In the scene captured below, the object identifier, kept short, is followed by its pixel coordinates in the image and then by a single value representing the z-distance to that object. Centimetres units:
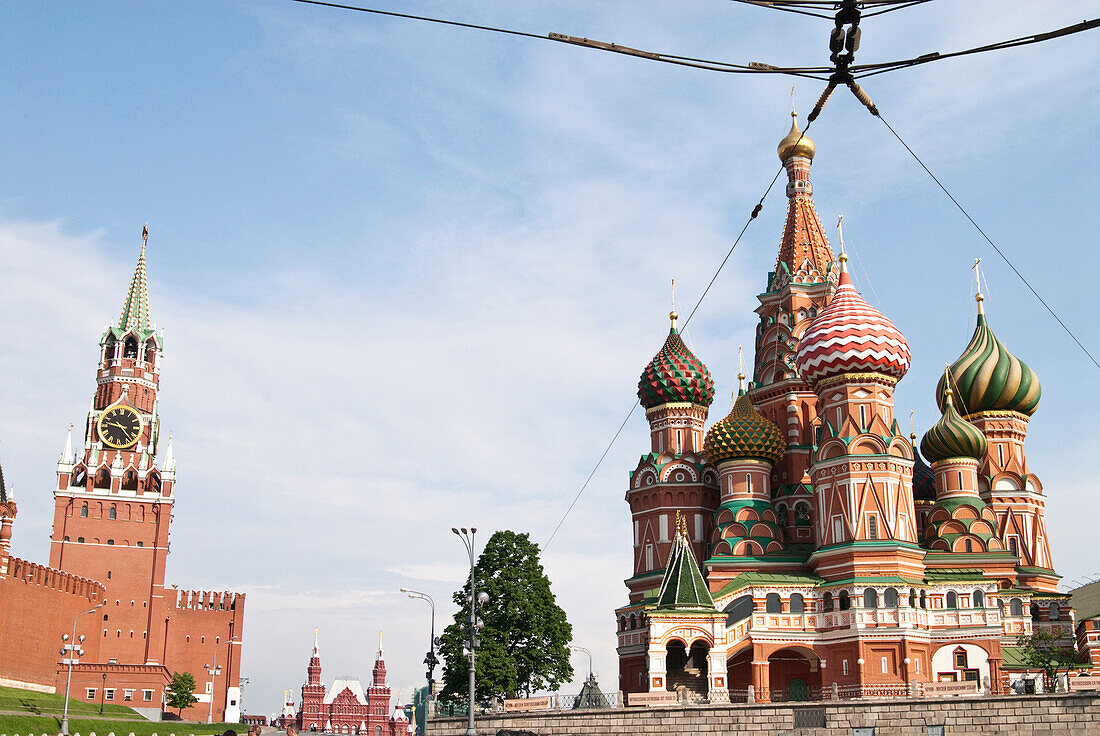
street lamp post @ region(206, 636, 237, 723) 7181
